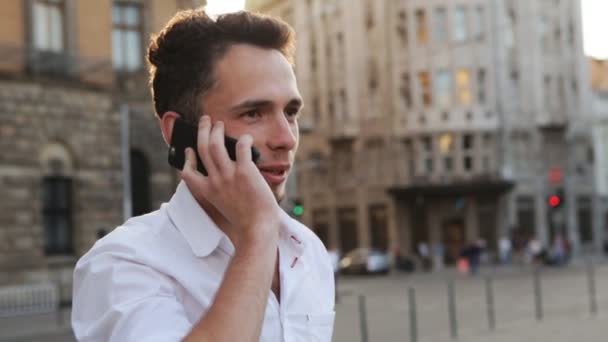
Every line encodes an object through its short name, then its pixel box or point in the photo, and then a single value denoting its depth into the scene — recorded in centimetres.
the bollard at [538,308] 1580
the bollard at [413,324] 1276
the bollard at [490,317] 1476
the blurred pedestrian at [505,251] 4322
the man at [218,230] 179
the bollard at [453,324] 1381
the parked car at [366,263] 4175
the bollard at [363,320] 1159
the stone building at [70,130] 2198
